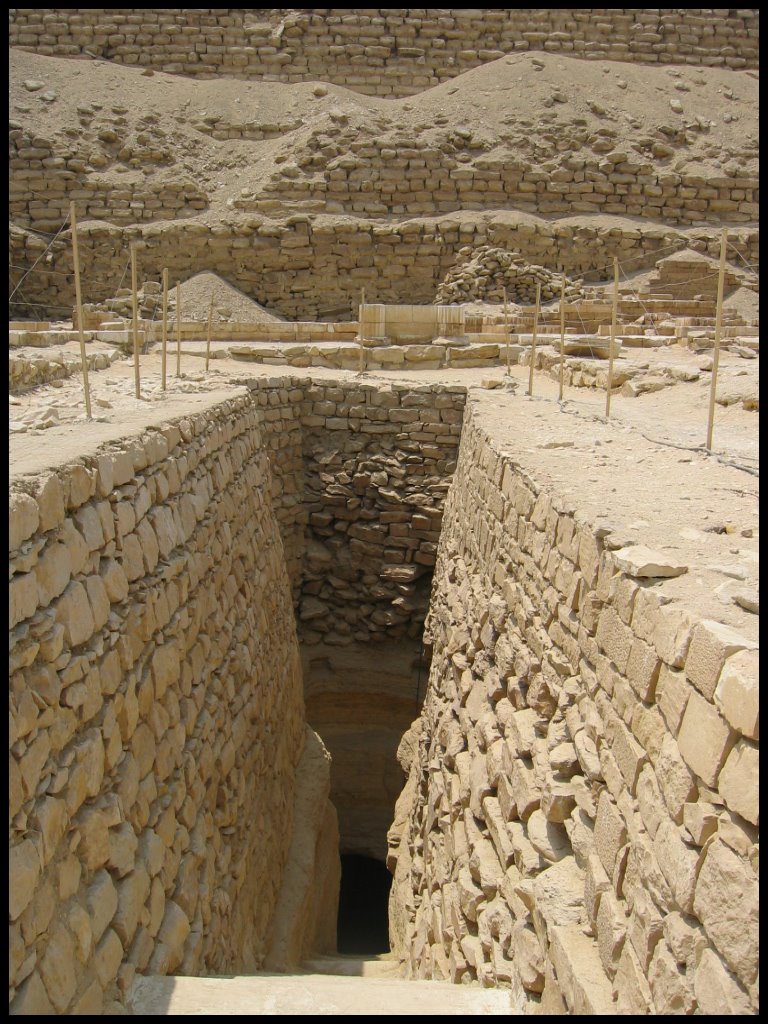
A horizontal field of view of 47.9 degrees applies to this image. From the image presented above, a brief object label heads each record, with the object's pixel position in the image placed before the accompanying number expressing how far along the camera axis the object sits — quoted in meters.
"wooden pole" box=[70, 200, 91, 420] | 5.62
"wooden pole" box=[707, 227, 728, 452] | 5.86
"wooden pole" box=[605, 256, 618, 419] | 7.69
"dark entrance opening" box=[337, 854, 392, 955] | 9.52
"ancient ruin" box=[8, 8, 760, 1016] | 2.84
